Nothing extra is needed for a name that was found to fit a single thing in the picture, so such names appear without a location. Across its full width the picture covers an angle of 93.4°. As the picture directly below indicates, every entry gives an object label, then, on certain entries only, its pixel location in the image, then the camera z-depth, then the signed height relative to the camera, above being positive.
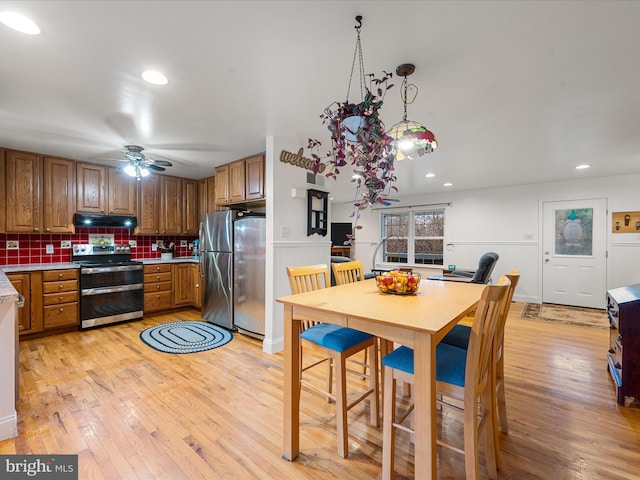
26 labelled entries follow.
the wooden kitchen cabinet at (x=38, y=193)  3.55 +0.56
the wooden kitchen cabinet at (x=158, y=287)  4.34 -0.73
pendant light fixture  1.80 +0.59
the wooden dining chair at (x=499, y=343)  1.66 -0.63
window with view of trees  6.65 +0.02
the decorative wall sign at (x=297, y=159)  3.25 +0.87
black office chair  4.20 -0.46
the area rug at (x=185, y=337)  3.25 -1.17
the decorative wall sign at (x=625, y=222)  4.67 +0.22
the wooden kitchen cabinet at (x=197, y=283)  4.60 -0.70
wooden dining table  1.22 -0.40
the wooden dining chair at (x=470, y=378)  1.27 -0.64
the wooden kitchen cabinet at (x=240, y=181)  3.51 +0.71
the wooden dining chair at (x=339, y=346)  1.66 -0.65
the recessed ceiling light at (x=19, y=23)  1.46 +1.08
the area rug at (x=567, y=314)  4.24 -1.20
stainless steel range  3.79 -0.63
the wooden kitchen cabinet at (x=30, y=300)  3.36 -0.71
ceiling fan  3.41 +0.85
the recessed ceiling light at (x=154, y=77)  1.98 +1.09
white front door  4.94 -0.27
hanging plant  1.57 +0.50
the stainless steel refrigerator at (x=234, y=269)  3.44 -0.39
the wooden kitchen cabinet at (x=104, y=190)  4.03 +0.67
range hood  4.01 +0.25
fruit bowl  1.90 -0.30
